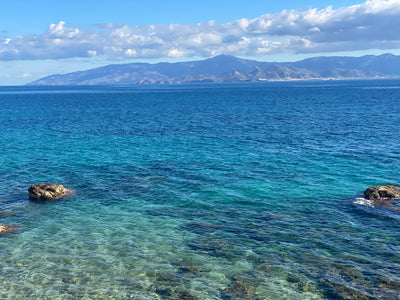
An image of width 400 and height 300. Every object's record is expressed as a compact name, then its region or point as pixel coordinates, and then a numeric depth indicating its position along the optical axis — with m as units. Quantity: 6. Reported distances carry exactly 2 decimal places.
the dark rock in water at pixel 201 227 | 29.47
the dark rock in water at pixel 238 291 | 20.31
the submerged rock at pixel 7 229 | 28.93
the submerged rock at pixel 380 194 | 35.16
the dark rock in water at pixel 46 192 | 36.88
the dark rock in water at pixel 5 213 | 32.81
